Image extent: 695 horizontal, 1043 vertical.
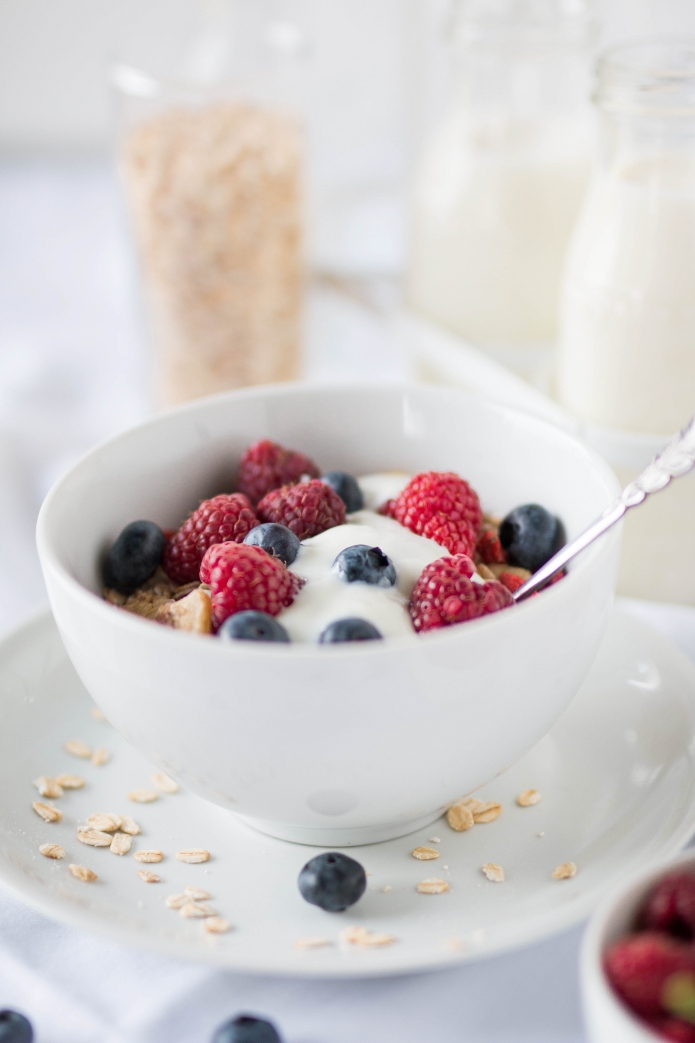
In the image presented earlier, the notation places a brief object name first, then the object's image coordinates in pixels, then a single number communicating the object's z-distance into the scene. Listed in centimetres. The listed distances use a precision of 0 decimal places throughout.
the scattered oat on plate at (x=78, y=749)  54
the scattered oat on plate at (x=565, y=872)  49
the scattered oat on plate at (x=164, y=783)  53
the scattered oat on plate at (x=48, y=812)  51
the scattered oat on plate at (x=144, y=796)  52
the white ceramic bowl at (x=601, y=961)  43
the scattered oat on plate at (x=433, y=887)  49
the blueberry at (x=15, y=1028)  46
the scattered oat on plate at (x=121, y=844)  50
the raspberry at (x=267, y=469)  56
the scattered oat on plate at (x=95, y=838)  51
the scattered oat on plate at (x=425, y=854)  50
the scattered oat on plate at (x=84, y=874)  49
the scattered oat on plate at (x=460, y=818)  51
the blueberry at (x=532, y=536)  54
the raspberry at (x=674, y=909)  44
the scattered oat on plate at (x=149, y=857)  50
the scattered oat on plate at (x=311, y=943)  47
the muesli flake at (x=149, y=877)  49
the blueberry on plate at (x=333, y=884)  48
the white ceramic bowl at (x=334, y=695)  46
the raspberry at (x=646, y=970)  43
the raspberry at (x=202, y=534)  54
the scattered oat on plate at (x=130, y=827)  51
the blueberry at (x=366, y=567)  51
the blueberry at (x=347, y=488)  56
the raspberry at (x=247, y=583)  50
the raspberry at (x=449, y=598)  49
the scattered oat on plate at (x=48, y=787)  52
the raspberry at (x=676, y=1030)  43
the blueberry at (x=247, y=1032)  46
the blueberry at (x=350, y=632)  48
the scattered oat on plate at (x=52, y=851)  50
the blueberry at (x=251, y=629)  48
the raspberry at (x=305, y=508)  54
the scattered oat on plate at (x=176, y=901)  49
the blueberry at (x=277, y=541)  52
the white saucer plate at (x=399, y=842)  47
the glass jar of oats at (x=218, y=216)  74
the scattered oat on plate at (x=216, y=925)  48
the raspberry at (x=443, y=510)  54
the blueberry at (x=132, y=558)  53
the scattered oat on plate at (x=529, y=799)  52
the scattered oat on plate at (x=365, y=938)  47
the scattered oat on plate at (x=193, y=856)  50
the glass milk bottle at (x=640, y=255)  59
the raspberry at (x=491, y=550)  55
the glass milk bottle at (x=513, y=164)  68
